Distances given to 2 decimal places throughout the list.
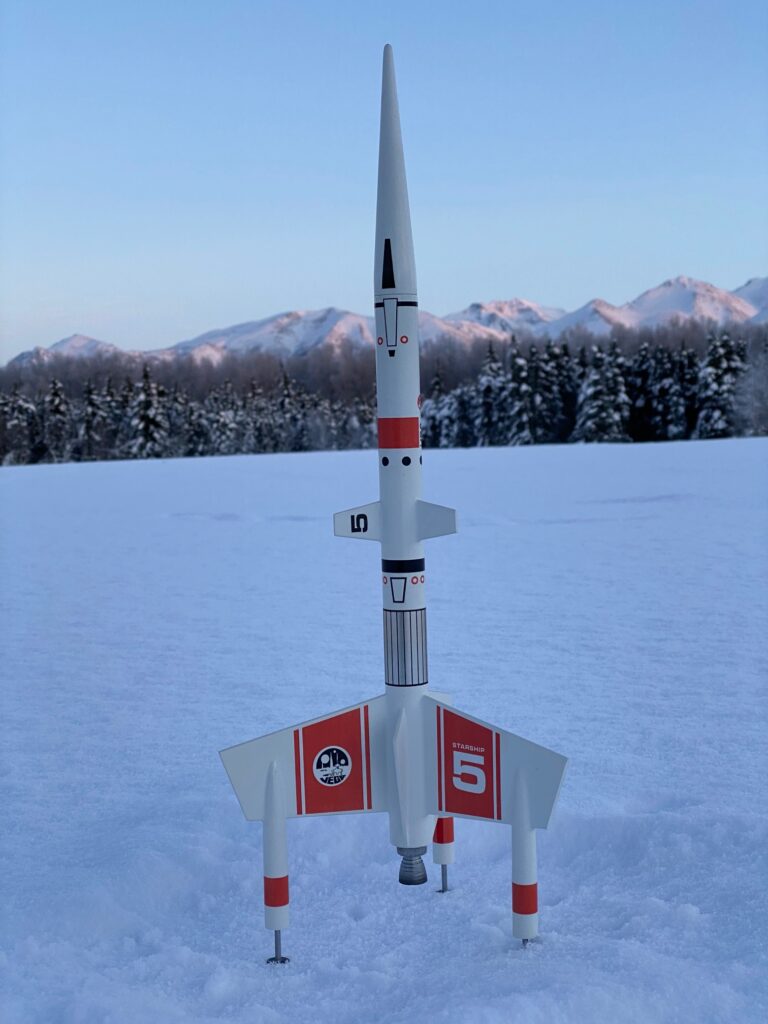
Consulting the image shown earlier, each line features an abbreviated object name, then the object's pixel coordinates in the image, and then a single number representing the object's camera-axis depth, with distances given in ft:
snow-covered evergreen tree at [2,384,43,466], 169.07
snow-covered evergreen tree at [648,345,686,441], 161.17
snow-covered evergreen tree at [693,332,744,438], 153.89
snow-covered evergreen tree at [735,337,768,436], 152.46
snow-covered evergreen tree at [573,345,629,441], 154.51
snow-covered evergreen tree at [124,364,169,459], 160.45
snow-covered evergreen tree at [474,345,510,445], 168.66
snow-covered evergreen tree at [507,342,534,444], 160.97
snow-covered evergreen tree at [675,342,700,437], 160.97
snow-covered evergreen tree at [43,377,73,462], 170.09
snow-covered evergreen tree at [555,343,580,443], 168.04
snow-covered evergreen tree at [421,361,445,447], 184.34
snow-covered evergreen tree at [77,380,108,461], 167.73
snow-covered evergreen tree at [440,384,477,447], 179.52
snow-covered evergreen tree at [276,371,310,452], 198.29
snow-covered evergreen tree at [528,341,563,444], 163.02
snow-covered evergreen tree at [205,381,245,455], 187.01
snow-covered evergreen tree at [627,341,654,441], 164.04
